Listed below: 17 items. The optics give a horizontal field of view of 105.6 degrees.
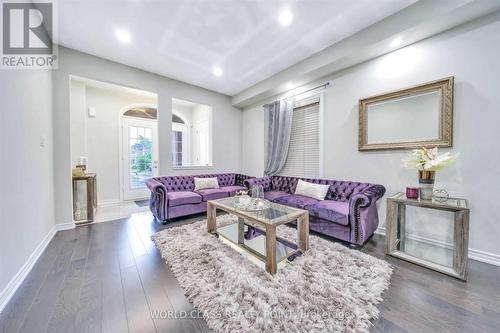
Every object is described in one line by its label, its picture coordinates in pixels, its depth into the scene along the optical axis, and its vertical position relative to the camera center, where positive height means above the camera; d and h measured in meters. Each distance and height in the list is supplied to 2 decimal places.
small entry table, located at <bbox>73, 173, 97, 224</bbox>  3.16 -0.61
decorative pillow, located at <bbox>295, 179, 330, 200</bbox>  3.03 -0.44
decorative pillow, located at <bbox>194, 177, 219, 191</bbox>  3.94 -0.42
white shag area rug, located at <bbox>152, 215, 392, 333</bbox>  1.22 -1.00
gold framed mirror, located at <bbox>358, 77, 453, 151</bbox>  2.17 +0.59
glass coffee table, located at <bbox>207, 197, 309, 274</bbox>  1.75 -0.84
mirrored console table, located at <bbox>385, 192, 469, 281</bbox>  1.71 -0.82
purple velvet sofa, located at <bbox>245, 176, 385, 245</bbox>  2.23 -0.60
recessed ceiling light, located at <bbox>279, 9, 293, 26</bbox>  2.16 +1.72
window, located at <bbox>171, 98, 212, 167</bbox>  5.66 +0.88
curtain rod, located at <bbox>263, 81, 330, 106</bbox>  3.22 +1.36
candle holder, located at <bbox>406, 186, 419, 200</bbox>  2.07 -0.32
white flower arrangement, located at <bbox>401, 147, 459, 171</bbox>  1.88 +0.04
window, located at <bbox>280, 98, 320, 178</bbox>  3.53 +0.41
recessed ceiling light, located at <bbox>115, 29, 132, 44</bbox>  2.51 +1.75
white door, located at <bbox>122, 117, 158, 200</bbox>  4.74 +0.21
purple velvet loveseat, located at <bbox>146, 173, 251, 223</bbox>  3.09 -0.59
